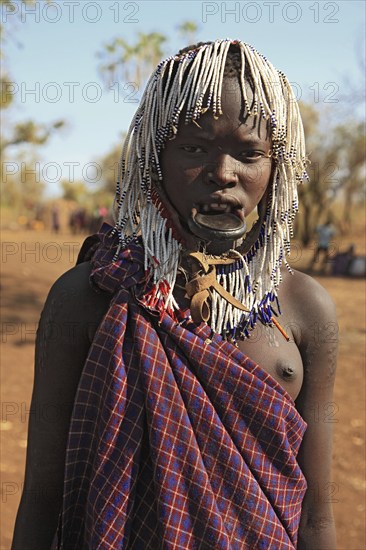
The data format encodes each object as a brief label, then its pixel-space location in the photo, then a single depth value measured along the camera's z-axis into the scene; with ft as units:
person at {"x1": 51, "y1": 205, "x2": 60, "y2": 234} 97.33
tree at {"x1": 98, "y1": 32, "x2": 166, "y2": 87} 43.11
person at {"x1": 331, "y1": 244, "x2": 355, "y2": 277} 51.47
